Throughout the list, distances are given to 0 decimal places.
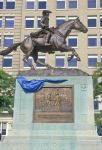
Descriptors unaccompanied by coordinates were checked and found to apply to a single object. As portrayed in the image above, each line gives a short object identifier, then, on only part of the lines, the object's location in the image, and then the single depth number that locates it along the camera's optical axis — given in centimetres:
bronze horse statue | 1975
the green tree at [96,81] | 3969
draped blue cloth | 1867
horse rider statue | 2009
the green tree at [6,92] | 4112
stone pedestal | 1764
